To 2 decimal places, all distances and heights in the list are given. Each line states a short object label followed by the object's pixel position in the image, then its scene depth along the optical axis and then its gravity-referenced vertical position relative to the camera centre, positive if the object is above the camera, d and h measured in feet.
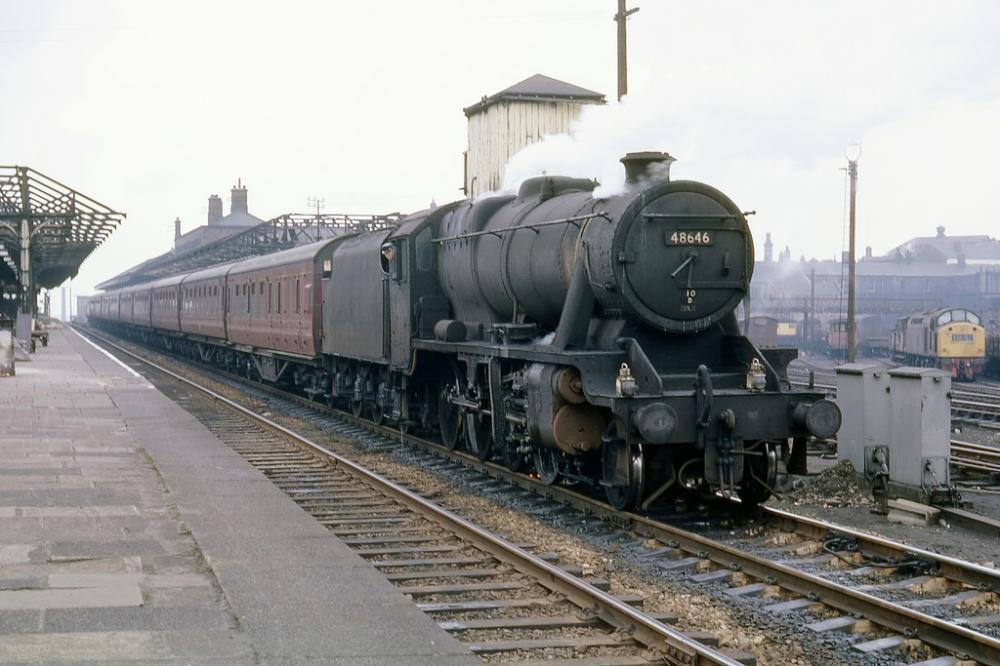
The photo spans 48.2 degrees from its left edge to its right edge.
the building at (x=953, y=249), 312.71 +17.86
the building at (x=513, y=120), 98.78 +17.20
